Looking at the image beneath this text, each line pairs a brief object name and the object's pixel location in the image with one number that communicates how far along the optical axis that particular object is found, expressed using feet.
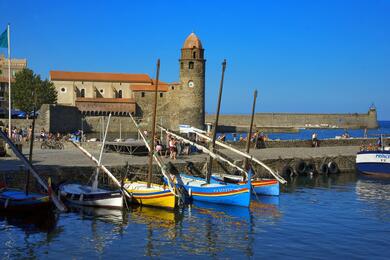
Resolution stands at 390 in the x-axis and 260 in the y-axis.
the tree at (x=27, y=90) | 293.84
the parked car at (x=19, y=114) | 264.72
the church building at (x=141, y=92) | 239.50
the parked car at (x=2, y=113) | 270.32
